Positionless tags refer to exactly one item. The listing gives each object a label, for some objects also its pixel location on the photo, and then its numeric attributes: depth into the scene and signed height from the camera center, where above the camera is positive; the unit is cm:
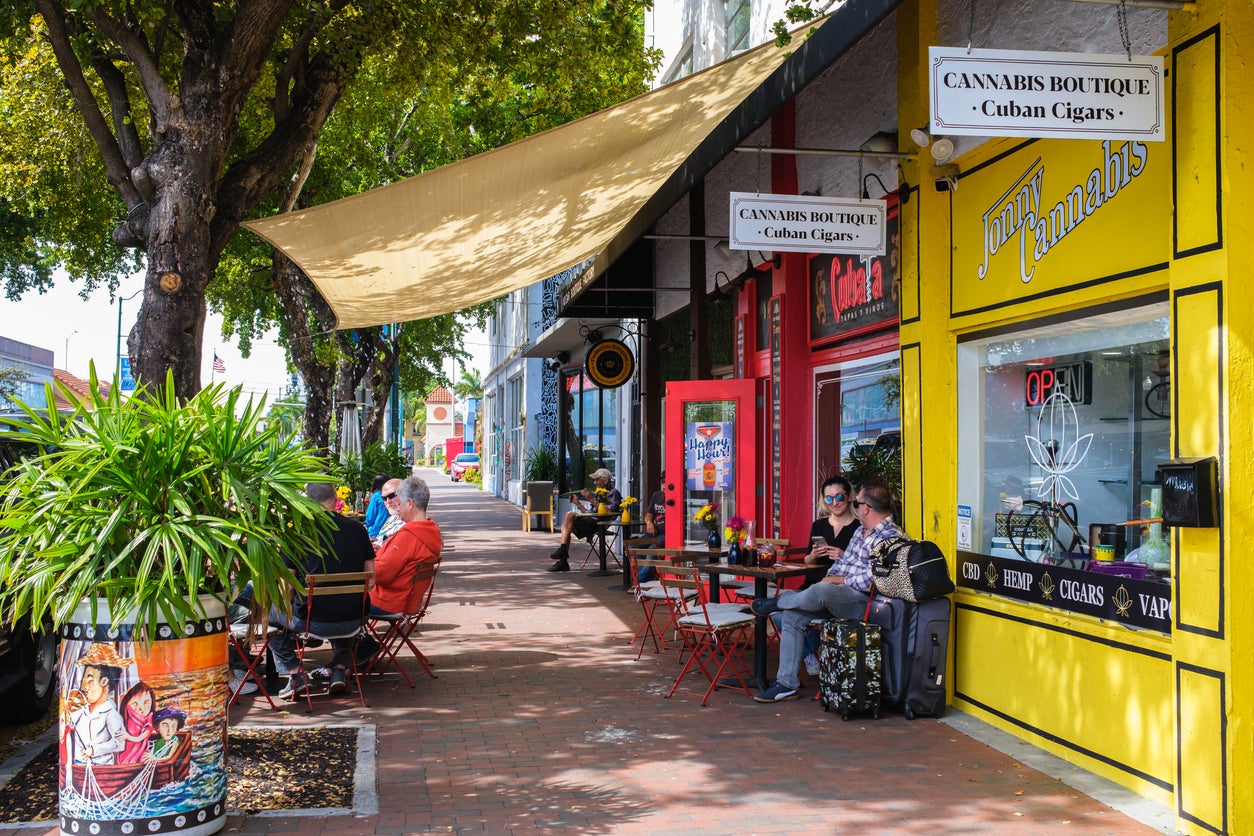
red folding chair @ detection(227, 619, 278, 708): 686 -127
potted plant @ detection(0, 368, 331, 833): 441 -51
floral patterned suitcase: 660 -123
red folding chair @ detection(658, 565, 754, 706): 731 -113
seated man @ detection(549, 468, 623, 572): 1530 -88
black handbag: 654 -67
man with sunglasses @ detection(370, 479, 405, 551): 985 -54
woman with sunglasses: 788 -47
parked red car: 6729 -35
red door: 1155 +6
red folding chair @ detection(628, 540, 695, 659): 818 -112
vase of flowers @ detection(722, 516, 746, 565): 801 -58
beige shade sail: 795 +188
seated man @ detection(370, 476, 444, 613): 762 -71
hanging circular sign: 1756 +148
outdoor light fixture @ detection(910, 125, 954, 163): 670 +188
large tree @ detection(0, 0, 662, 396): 831 +345
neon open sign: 591 +41
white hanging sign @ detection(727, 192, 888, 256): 738 +157
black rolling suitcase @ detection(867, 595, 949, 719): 662 -116
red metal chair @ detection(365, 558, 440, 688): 766 -112
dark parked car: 638 -128
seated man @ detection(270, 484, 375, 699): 726 -102
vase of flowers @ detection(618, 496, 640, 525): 1431 -62
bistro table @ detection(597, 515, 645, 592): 1489 -94
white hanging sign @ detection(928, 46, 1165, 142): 473 +154
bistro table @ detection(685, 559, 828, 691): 747 -81
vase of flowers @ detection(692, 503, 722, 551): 926 -59
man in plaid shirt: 702 -86
